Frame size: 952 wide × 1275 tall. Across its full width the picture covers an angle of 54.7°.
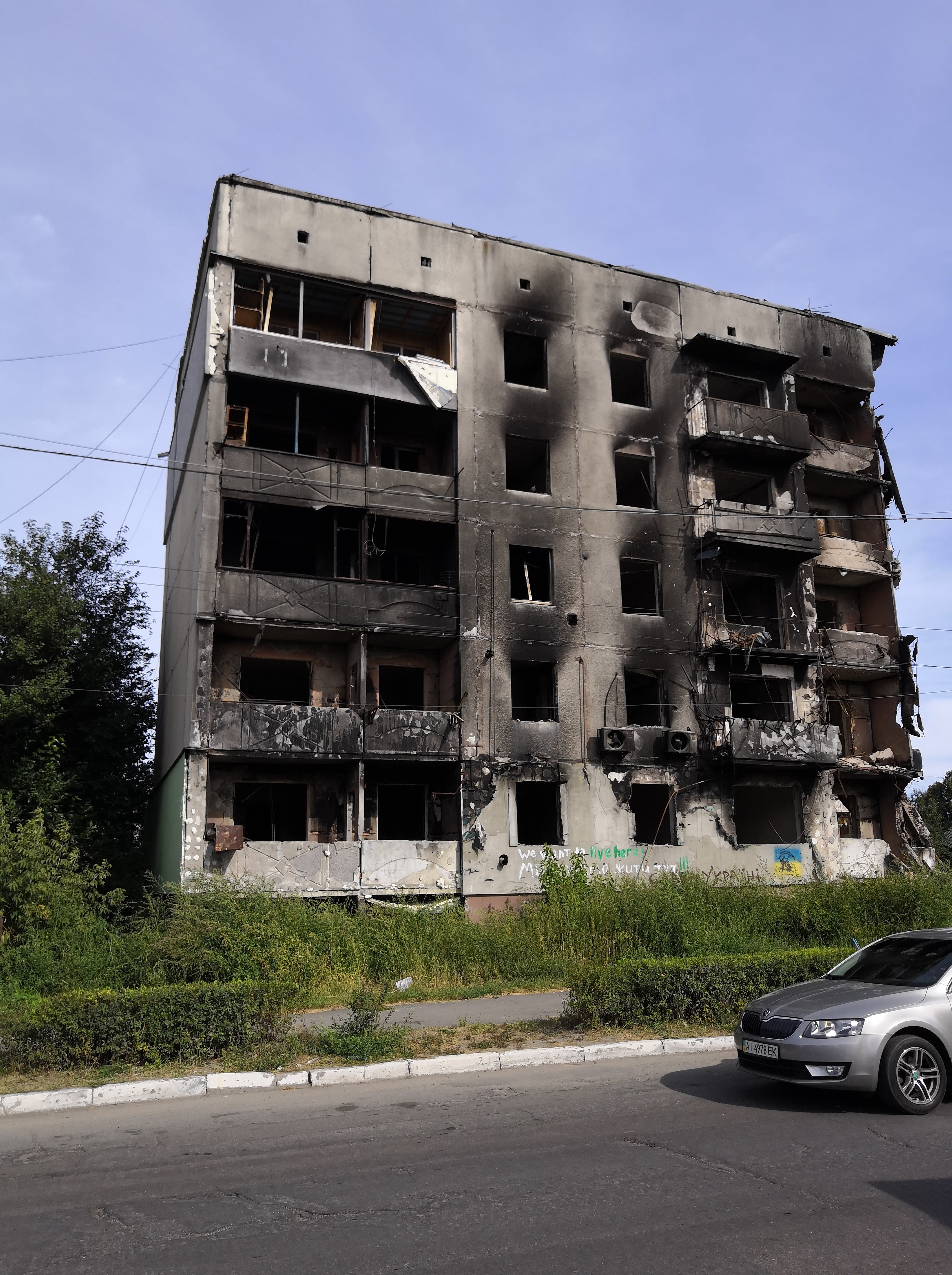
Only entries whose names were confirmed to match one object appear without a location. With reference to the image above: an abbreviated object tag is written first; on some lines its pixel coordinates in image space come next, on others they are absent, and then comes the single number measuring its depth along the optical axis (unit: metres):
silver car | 7.25
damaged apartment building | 21.88
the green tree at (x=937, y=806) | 54.72
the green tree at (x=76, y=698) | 25.67
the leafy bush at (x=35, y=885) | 15.60
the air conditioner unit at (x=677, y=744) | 23.88
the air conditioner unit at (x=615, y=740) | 23.27
